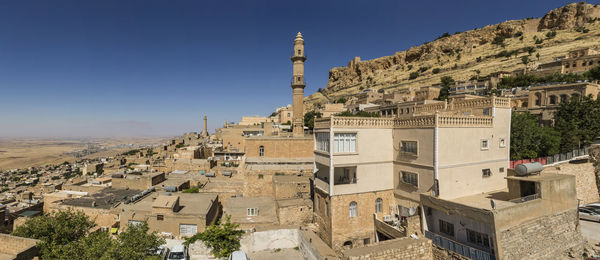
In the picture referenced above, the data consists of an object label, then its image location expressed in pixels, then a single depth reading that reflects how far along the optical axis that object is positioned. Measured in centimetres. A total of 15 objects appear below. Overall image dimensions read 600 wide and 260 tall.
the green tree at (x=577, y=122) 2277
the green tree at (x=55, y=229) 1379
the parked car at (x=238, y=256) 1393
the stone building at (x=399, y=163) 1416
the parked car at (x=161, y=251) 1330
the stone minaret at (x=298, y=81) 3459
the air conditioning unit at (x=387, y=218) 1553
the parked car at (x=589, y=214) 1648
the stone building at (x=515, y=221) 1115
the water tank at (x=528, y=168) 1305
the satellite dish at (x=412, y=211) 1476
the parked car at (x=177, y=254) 1404
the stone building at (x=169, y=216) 1636
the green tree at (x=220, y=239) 1455
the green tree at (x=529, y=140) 1964
